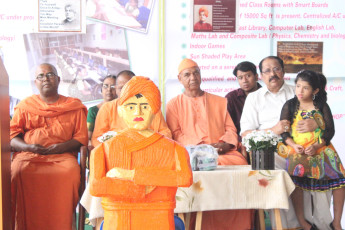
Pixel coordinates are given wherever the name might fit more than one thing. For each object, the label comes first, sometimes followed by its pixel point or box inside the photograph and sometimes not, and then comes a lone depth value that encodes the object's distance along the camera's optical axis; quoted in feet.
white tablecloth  11.84
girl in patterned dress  13.48
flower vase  12.32
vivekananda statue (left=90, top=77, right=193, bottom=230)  7.30
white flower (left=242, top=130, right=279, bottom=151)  12.42
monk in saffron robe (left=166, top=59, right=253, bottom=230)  15.11
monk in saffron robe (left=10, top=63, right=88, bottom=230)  13.32
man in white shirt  15.47
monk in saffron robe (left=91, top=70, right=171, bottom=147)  14.75
